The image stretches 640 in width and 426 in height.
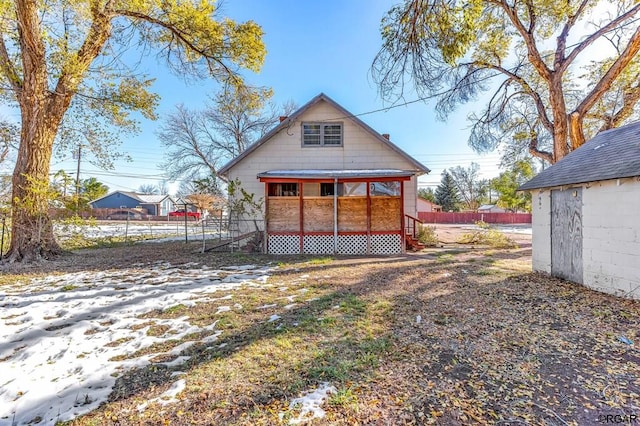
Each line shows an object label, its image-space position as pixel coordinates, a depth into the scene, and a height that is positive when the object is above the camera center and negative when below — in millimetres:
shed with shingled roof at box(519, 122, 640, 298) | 5055 -109
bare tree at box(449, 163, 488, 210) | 55906 +4968
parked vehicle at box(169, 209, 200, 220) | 41431 -160
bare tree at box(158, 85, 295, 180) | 25375 +7202
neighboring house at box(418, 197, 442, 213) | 45288 +732
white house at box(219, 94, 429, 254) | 10836 +1137
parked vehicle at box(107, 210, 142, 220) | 42203 -264
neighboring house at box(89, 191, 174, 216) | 51781 +2109
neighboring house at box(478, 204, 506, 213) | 49869 +189
